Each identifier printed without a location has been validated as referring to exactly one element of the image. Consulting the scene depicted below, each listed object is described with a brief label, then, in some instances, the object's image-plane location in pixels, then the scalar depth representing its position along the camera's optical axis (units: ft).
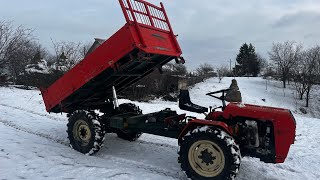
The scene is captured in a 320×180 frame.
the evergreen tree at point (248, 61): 183.48
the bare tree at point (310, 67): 115.73
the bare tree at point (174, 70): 87.90
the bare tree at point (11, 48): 52.24
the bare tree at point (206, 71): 159.05
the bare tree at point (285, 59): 132.18
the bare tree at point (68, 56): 58.50
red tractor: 12.64
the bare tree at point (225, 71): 189.33
